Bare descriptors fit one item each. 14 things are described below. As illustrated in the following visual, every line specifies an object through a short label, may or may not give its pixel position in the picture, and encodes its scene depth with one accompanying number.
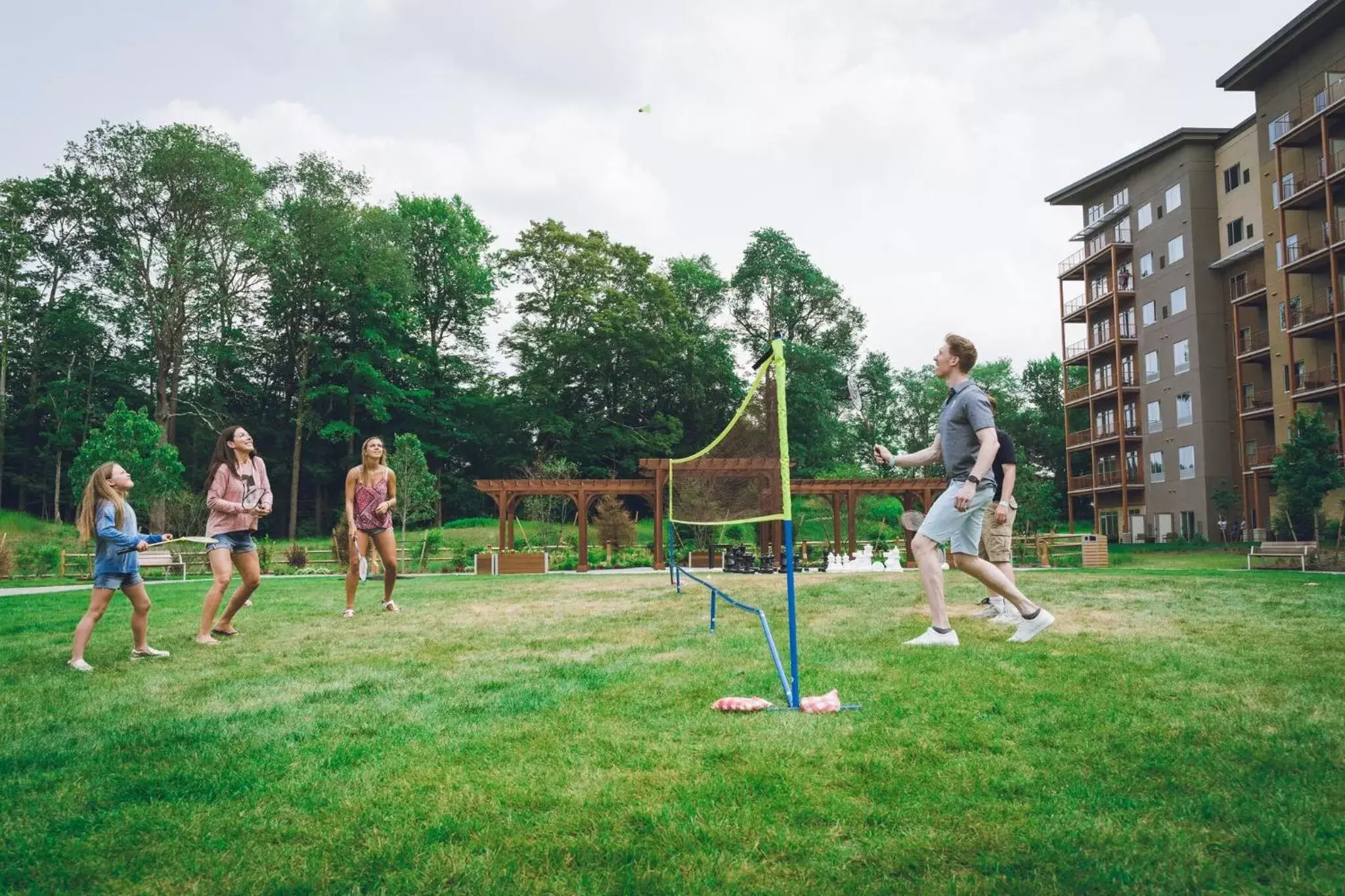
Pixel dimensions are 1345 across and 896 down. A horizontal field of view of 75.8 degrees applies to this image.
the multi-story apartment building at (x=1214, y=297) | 33.84
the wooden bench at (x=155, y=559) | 15.73
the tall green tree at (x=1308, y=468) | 27.81
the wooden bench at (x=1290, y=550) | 22.38
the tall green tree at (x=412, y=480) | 31.61
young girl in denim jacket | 6.67
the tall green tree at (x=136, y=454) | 29.58
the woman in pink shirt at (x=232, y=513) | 8.02
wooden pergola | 27.33
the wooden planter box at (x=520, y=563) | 25.66
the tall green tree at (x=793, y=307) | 54.94
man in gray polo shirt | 6.54
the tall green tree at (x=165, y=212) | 36.28
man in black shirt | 7.26
